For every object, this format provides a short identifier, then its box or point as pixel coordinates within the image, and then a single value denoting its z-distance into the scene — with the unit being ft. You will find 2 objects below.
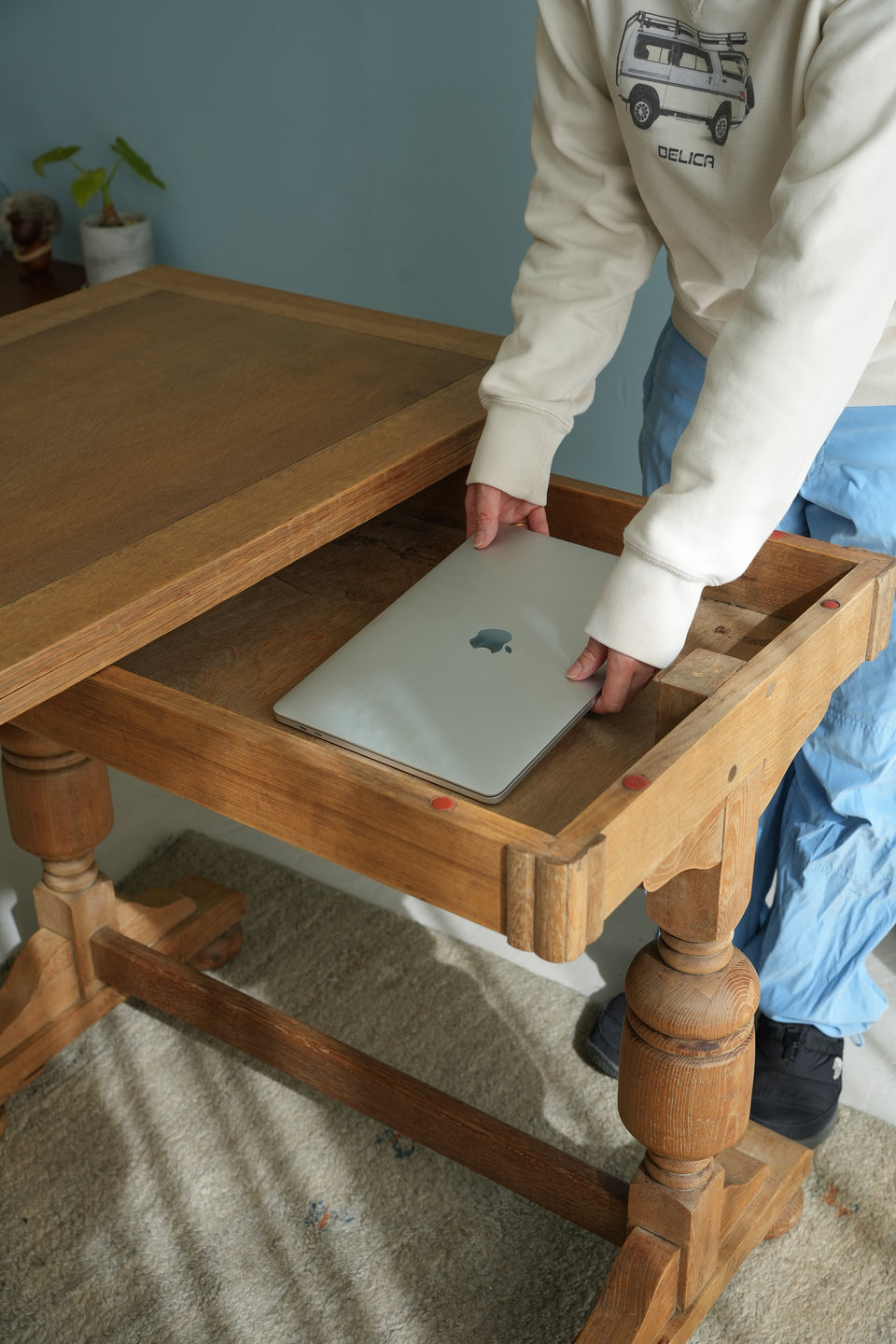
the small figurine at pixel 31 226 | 8.48
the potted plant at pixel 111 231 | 7.86
